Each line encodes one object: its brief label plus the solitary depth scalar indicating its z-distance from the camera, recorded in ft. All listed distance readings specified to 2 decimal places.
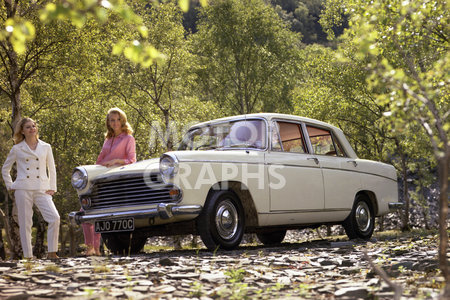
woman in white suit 21.65
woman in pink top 23.51
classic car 20.84
